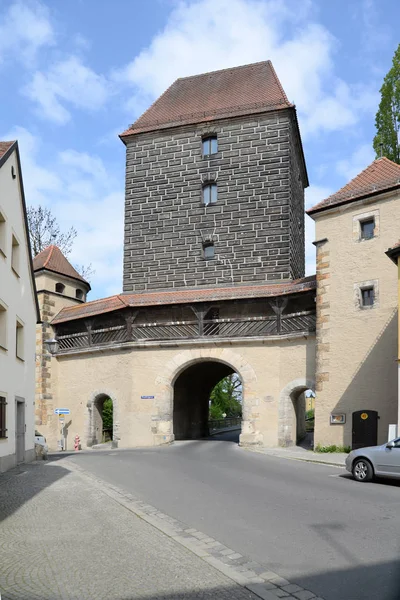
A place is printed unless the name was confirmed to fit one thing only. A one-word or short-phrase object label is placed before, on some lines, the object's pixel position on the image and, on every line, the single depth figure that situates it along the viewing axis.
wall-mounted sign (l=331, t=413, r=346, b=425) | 22.03
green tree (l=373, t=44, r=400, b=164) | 30.50
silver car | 12.92
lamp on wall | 24.69
